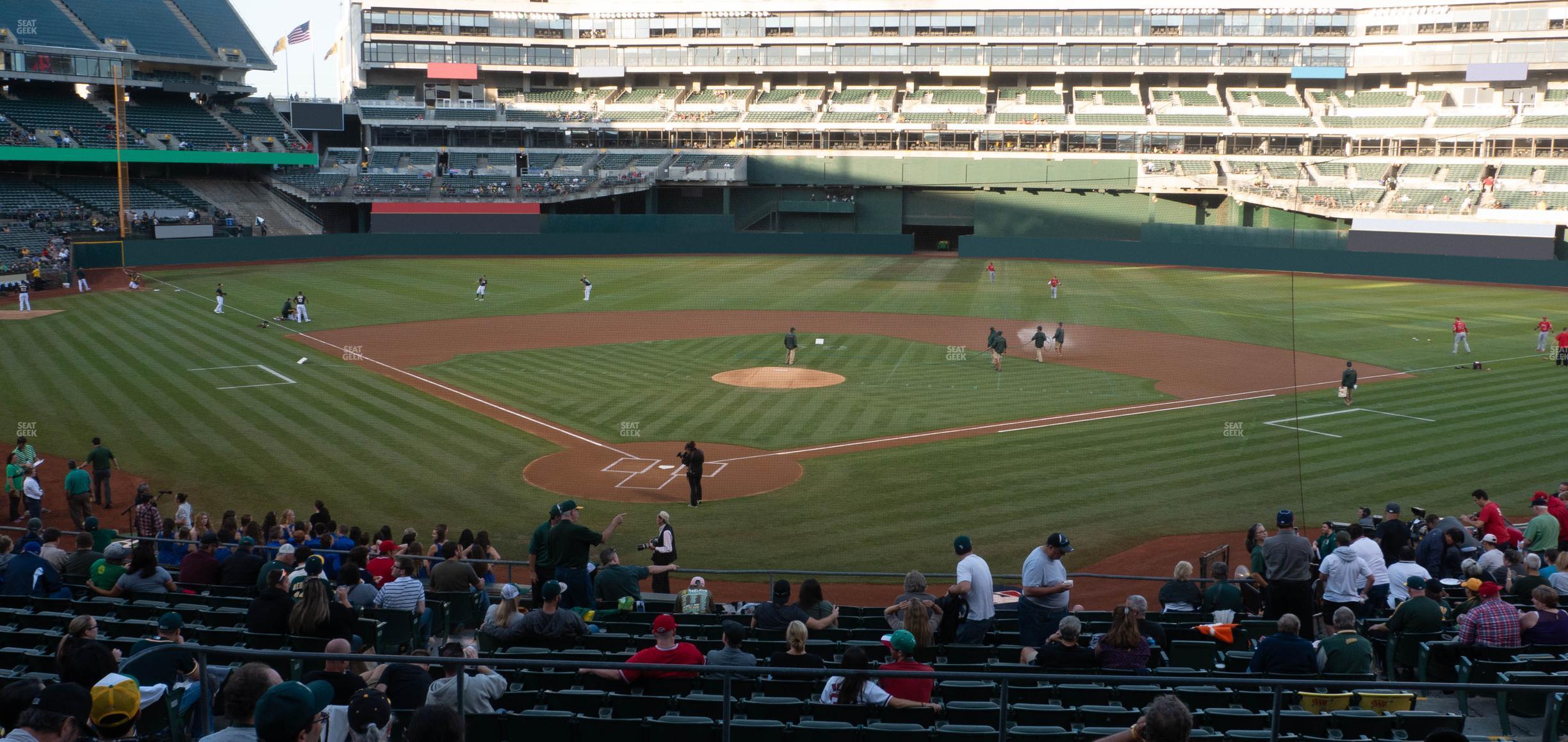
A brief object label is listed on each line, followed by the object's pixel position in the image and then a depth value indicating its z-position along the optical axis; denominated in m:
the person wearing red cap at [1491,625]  10.24
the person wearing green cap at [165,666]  8.27
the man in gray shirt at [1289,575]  11.91
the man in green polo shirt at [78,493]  19.70
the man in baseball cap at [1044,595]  10.87
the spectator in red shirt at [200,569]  13.00
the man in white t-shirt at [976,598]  10.92
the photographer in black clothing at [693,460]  20.58
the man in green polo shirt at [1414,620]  10.88
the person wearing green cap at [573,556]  12.94
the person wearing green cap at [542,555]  13.23
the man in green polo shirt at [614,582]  12.88
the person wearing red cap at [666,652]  8.73
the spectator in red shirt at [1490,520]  16.12
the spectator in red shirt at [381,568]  13.36
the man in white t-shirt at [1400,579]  12.97
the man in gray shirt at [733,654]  8.72
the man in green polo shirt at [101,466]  21.16
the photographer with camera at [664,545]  15.47
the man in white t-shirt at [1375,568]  13.20
